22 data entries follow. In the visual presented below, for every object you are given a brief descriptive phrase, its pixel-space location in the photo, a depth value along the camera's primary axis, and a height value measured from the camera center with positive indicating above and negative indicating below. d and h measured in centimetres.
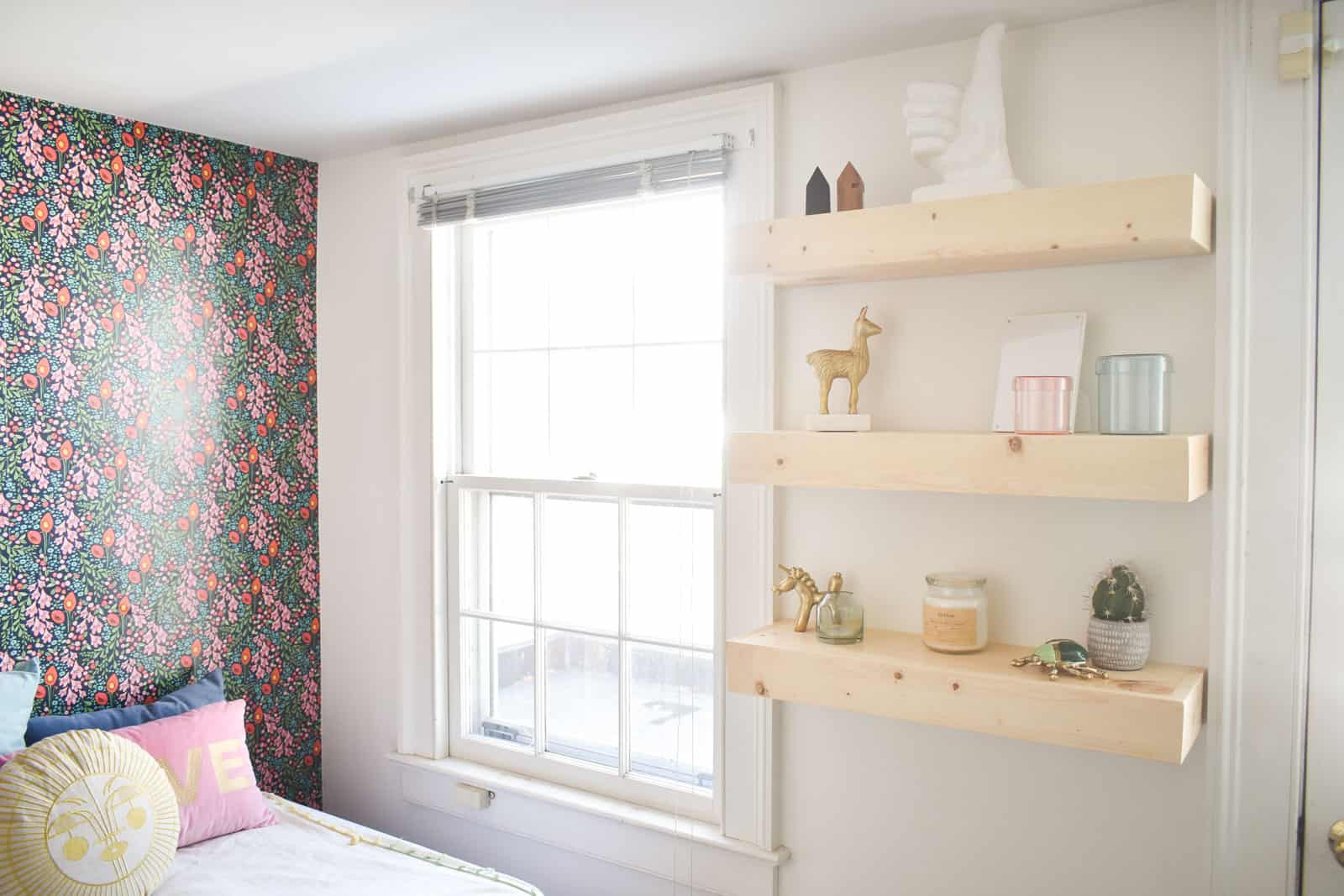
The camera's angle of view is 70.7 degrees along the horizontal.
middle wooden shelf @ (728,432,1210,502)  165 -9
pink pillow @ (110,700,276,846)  250 -96
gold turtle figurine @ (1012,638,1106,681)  179 -46
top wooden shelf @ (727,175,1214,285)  166 +35
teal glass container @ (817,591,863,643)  208 -45
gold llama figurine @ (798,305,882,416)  211 +12
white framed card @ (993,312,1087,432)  193 +14
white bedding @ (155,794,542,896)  227 -113
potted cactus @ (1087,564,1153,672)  183 -40
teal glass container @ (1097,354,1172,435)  176 +4
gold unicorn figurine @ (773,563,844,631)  218 -40
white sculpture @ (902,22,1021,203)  192 +59
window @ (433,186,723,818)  251 -22
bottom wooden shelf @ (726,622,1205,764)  167 -53
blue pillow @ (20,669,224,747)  246 -83
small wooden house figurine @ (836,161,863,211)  206 +49
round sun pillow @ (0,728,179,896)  207 -92
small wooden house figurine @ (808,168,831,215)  208 +49
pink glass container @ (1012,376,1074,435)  181 +2
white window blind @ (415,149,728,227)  238 +62
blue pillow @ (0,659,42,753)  233 -72
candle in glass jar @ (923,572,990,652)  196 -41
